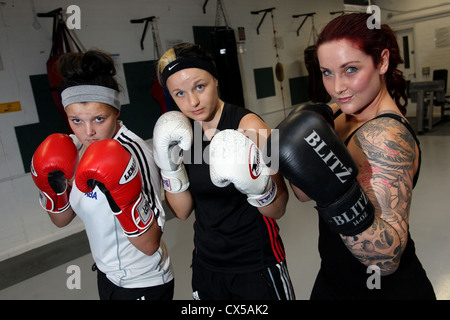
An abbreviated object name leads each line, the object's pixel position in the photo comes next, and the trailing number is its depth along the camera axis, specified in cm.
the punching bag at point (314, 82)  622
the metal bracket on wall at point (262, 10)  567
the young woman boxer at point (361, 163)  80
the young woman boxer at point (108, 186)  117
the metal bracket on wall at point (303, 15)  653
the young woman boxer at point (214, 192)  127
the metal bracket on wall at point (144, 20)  413
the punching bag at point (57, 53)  327
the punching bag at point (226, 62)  486
